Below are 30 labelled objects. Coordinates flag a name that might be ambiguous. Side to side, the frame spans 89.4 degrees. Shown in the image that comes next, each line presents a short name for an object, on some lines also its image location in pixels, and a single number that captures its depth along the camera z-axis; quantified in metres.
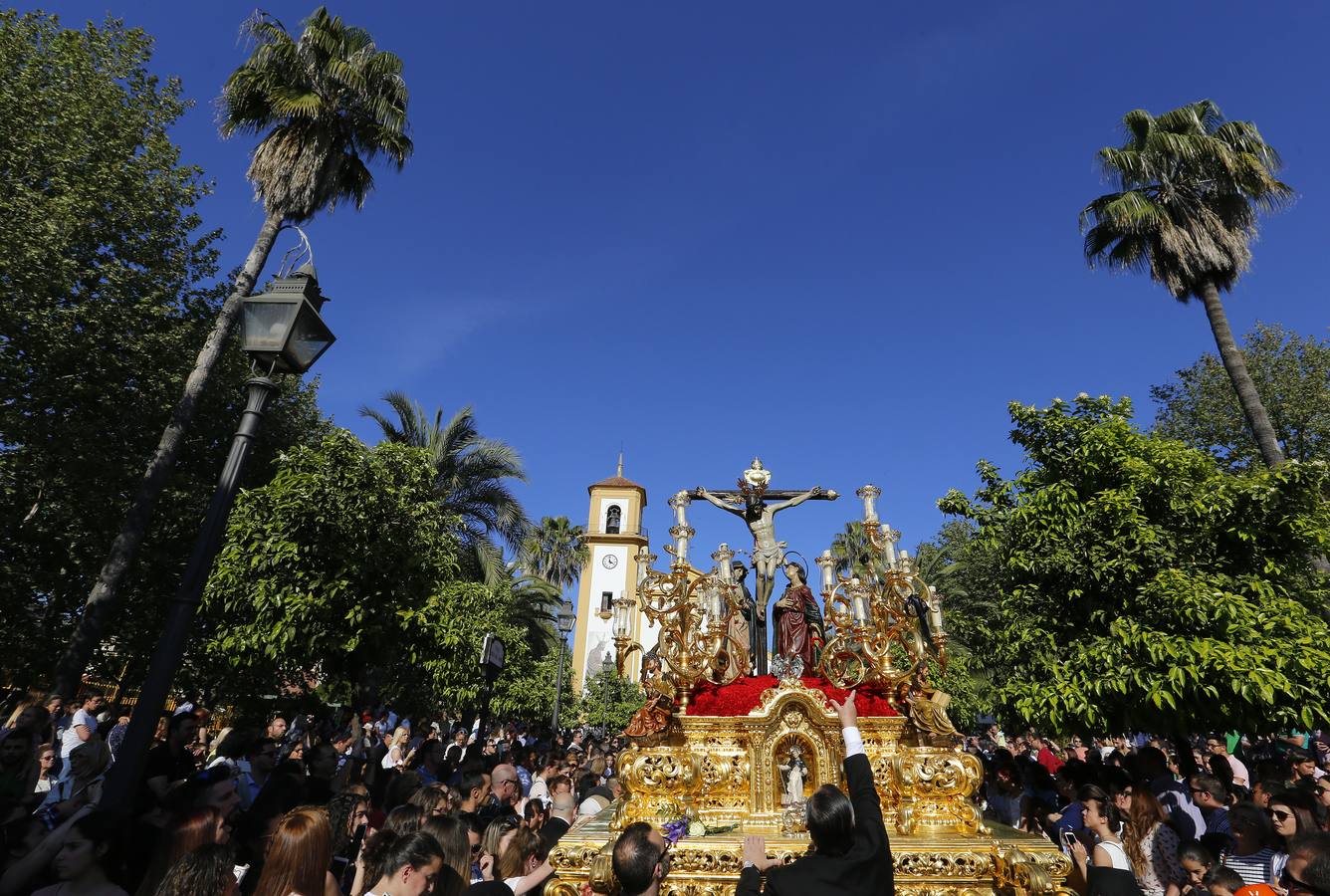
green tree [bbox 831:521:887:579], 36.41
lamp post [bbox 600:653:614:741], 37.53
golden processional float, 5.48
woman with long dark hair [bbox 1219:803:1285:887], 5.10
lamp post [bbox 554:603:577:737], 21.77
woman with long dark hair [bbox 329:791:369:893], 5.50
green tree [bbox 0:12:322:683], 13.36
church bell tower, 50.12
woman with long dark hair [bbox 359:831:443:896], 3.41
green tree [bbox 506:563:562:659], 33.58
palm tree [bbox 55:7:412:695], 13.83
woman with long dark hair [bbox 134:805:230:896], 3.41
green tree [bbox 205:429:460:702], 13.59
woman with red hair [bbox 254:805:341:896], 3.36
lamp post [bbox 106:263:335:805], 3.79
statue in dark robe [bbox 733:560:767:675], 9.05
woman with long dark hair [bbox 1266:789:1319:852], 4.84
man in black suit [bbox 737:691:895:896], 2.95
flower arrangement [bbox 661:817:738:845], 5.65
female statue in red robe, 8.48
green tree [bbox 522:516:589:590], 48.44
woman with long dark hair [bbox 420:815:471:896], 4.08
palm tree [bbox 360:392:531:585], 21.83
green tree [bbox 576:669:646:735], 39.31
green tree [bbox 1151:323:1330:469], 22.58
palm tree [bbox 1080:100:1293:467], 15.45
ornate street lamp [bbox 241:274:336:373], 4.64
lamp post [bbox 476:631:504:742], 11.66
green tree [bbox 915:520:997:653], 26.53
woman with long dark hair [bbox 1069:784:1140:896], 4.60
